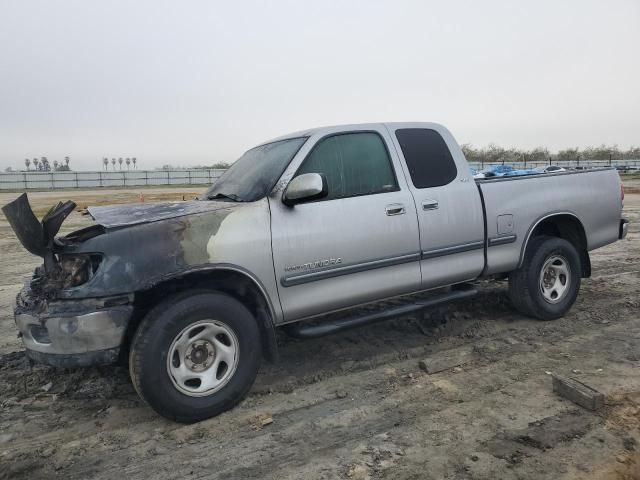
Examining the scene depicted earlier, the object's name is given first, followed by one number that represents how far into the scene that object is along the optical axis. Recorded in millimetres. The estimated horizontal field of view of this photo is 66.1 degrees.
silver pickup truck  3152
